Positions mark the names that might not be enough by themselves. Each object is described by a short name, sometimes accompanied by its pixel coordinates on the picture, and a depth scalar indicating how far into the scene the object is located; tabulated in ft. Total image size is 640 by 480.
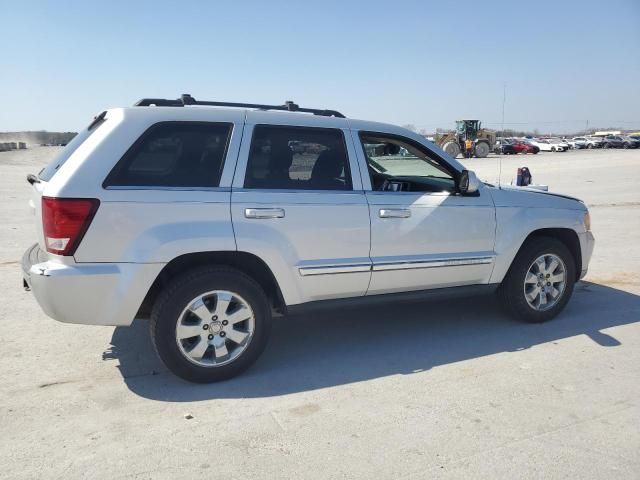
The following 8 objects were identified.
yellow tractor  142.00
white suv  10.96
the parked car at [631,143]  195.21
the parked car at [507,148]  168.43
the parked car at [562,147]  186.72
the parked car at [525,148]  170.19
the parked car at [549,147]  187.07
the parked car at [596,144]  210.18
